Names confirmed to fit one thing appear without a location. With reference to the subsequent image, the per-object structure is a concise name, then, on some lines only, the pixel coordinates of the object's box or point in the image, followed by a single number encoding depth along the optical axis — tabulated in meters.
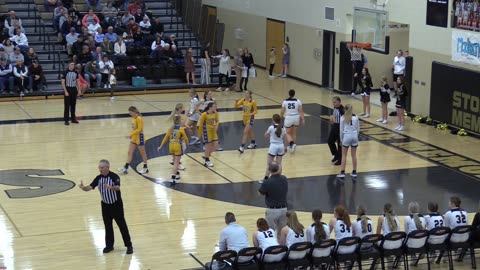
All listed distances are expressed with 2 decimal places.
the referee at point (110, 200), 15.51
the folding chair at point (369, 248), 14.47
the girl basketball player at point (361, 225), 14.79
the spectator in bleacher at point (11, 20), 35.00
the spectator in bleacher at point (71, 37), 35.20
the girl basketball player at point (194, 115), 23.97
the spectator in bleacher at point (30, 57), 33.00
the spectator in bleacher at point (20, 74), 32.09
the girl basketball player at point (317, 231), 14.36
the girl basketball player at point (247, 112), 23.71
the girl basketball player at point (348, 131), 20.95
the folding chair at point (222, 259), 13.77
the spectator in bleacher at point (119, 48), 35.19
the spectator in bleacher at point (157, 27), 37.75
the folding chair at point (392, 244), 14.57
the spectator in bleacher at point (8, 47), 32.69
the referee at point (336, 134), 22.08
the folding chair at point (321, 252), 14.18
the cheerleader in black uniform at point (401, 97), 26.84
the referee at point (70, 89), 27.42
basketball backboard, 30.86
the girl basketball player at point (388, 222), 14.83
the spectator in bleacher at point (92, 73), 33.19
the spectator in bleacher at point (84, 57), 33.81
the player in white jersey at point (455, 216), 15.26
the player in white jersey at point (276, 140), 20.12
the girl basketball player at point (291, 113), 23.61
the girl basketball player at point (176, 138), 20.27
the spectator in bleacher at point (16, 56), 32.34
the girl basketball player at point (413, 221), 14.91
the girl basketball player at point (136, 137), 20.97
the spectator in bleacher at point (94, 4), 39.09
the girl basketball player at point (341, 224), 14.60
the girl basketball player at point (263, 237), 14.04
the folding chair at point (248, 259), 13.77
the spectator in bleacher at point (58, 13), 36.69
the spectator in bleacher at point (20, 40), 34.28
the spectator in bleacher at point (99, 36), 35.51
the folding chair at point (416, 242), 14.65
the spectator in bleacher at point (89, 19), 36.44
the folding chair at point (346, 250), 14.33
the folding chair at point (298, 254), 14.00
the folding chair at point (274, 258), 13.86
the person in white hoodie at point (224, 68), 34.59
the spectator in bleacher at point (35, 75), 32.50
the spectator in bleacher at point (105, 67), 33.28
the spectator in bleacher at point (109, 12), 38.22
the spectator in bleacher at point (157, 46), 35.74
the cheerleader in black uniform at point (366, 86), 28.48
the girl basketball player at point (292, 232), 14.29
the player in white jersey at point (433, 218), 15.07
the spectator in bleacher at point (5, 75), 31.95
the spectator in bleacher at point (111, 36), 35.69
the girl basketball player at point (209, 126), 22.01
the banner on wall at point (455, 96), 26.66
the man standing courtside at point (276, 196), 15.58
